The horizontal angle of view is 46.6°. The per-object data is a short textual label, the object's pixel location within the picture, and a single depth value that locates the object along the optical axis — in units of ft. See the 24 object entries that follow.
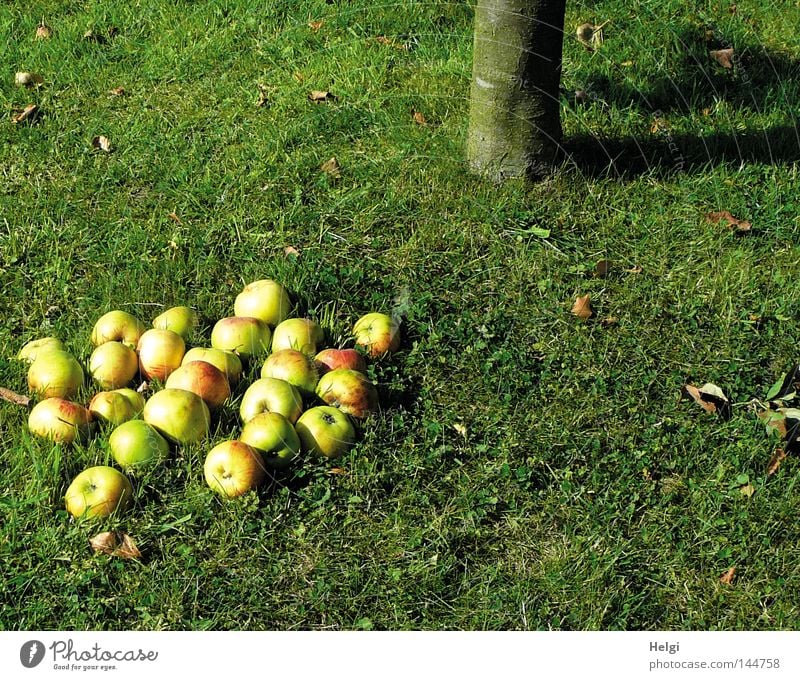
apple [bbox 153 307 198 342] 12.09
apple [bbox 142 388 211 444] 10.67
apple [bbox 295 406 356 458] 10.78
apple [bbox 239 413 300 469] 10.44
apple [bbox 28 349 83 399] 11.30
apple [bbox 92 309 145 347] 12.04
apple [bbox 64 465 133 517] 10.14
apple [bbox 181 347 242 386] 11.35
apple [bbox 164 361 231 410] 10.95
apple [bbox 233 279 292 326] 12.35
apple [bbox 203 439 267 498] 10.26
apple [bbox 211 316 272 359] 11.80
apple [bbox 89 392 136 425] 10.92
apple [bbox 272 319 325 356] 11.87
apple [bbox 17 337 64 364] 11.86
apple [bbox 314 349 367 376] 11.50
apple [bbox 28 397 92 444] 10.69
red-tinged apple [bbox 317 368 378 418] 11.17
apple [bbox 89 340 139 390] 11.48
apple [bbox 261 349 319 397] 11.21
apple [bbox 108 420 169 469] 10.49
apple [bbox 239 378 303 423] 10.86
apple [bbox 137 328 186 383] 11.54
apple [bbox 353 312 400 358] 12.33
